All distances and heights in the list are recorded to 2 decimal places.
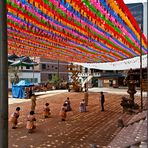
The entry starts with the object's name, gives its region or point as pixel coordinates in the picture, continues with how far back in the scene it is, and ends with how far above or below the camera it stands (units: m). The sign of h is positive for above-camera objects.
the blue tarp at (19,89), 17.70 -1.26
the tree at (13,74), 25.56 +0.69
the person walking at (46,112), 9.50 -2.06
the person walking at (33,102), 10.51 -1.60
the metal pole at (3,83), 2.16 -0.07
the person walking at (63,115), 8.81 -2.06
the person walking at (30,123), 7.17 -2.04
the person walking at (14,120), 7.75 -2.04
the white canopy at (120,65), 14.73 +1.37
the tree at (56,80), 28.40 -0.43
